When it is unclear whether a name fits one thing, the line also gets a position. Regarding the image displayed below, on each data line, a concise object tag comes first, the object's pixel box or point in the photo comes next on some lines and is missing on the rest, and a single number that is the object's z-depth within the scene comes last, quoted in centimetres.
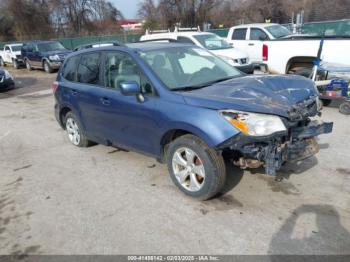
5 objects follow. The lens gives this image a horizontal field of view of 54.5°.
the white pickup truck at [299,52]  740
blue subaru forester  344
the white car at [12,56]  2268
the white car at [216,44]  1176
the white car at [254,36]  1318
